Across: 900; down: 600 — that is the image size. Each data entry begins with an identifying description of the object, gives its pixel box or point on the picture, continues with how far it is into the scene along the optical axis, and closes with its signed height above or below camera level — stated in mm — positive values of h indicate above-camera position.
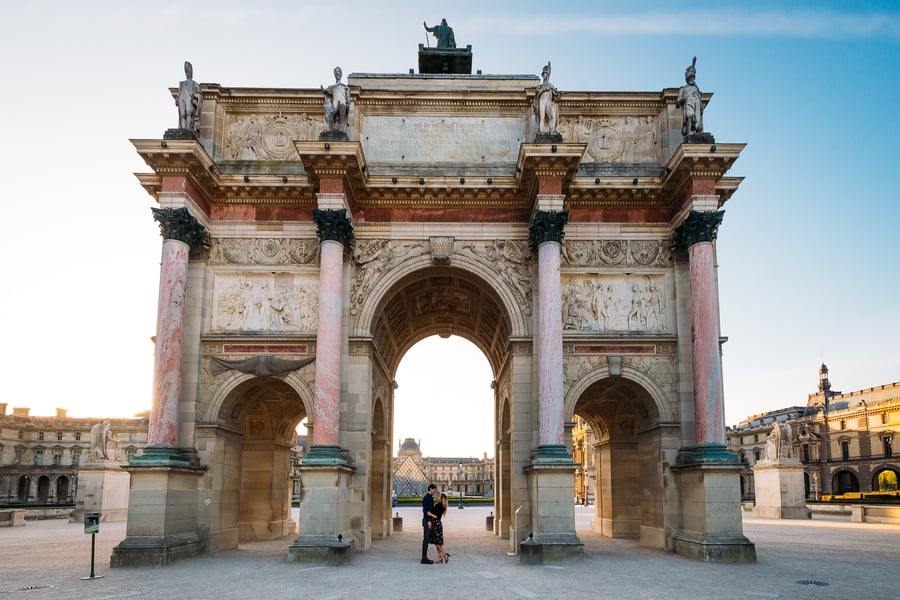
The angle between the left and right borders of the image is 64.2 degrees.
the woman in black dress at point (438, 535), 18922 -2471
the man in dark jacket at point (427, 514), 18812 -1958
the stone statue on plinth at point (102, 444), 40156 -375
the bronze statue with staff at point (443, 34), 28875 +16105
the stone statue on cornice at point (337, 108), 22469 +10266
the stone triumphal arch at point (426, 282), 20703 +5067
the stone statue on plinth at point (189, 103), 22422 +10379
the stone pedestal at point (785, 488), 38188 -2434
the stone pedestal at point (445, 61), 28406 +14792
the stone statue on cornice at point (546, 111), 22389 +10314
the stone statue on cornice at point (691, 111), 22344 +10342
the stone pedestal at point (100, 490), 39281 -2907
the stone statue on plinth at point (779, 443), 38344 -25
